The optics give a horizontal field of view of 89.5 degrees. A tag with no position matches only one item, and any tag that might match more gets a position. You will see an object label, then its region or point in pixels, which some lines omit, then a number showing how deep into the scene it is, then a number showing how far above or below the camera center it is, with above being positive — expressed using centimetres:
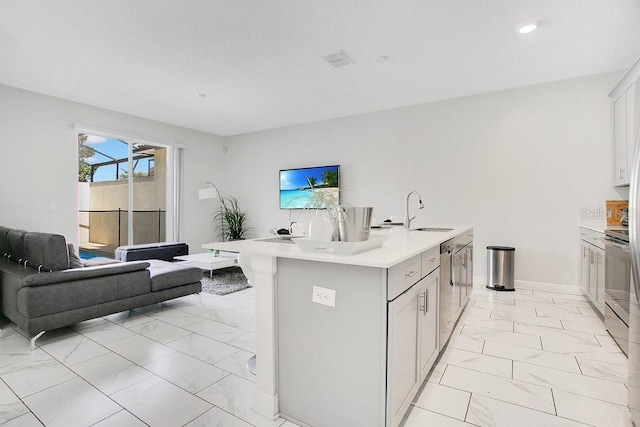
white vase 173 -9
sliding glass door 514 +32
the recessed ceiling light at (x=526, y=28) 279 +163
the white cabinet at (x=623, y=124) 321 +97
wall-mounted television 570 +59
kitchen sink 329 -16
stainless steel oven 234 -56
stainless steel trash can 417 -69
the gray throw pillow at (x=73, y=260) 327 -52
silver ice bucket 168 -5
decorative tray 159 -17
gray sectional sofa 262 -67
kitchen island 147 -60
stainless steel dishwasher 236 -56
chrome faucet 315 -8
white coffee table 446 -71
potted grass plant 680 -20
